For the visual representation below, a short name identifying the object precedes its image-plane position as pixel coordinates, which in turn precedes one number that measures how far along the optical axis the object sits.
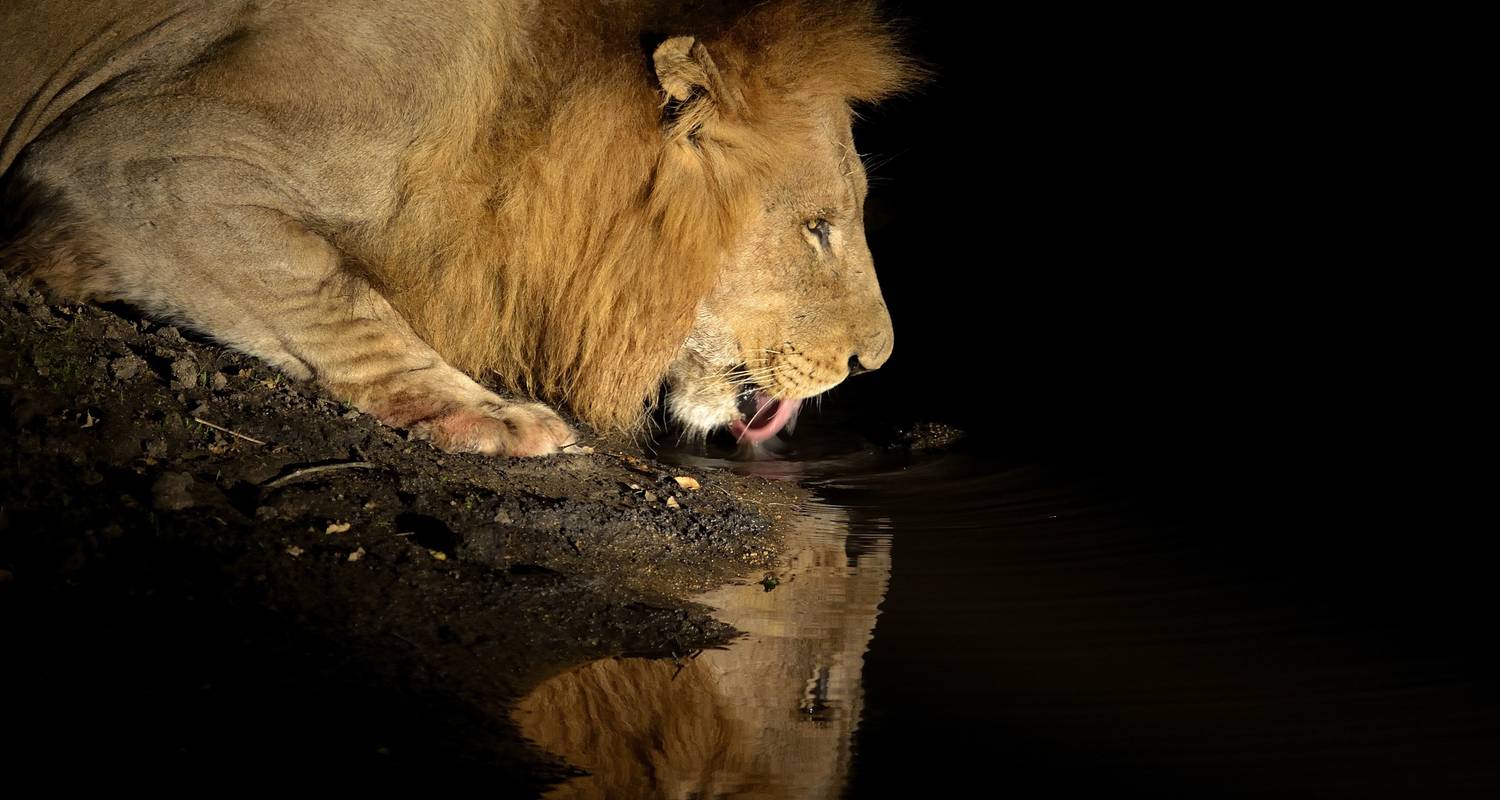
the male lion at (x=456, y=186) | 5.73
